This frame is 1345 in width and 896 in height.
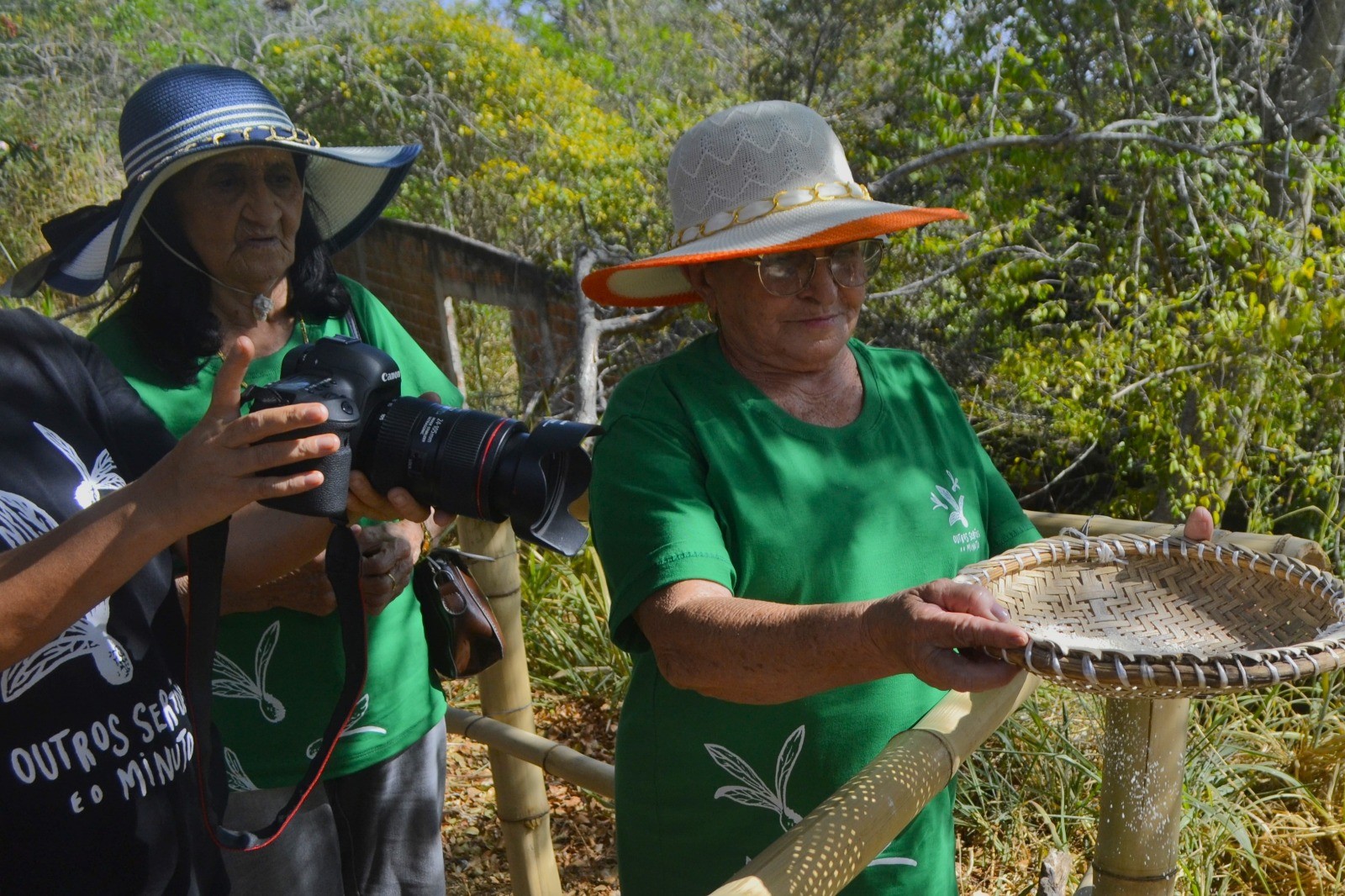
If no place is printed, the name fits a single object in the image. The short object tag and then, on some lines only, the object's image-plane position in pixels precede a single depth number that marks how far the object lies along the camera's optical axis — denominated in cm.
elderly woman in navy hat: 193
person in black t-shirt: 121
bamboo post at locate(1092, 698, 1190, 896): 174
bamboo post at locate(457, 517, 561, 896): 262
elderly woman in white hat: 152
